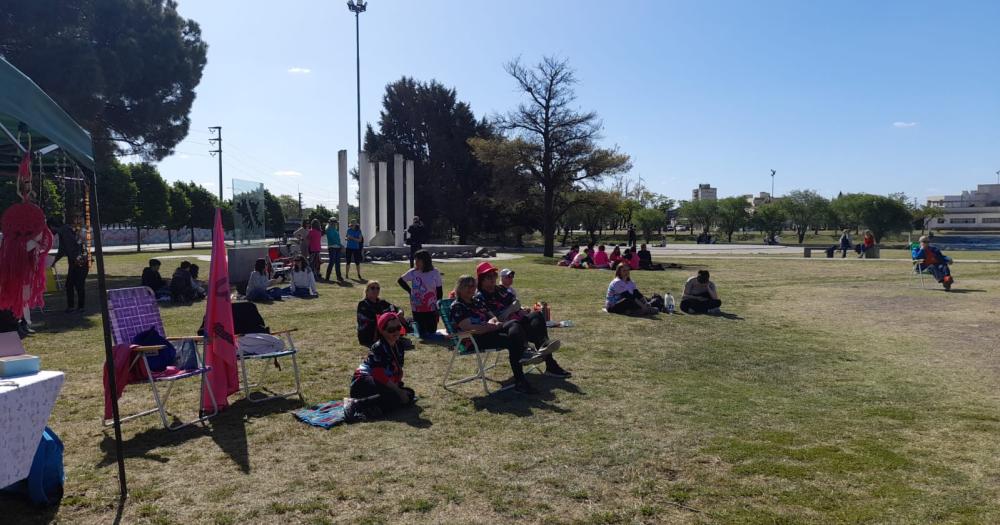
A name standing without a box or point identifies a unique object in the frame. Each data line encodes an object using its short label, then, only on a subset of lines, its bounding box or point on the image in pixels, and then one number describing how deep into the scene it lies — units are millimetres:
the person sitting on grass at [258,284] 13258
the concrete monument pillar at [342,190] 29547
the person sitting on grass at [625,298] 11453
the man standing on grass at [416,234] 18594
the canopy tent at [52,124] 3447
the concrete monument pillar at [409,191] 34500
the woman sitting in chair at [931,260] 15974
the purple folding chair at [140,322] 5156
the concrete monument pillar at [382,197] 33469
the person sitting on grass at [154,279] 13195
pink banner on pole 5484
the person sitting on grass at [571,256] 24203
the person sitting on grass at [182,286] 13422
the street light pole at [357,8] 41344
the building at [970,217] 101806
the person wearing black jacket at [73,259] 11461
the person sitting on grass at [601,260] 22453
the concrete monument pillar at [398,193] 32312
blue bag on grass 3680
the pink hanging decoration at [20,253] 4043
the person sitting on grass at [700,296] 11906
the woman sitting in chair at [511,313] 6891
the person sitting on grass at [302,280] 14445
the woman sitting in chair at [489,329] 6387
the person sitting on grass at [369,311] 7008
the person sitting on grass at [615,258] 21188
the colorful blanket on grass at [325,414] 5297
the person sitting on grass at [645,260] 22422
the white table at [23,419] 3260
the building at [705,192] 158875
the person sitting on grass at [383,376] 5645
